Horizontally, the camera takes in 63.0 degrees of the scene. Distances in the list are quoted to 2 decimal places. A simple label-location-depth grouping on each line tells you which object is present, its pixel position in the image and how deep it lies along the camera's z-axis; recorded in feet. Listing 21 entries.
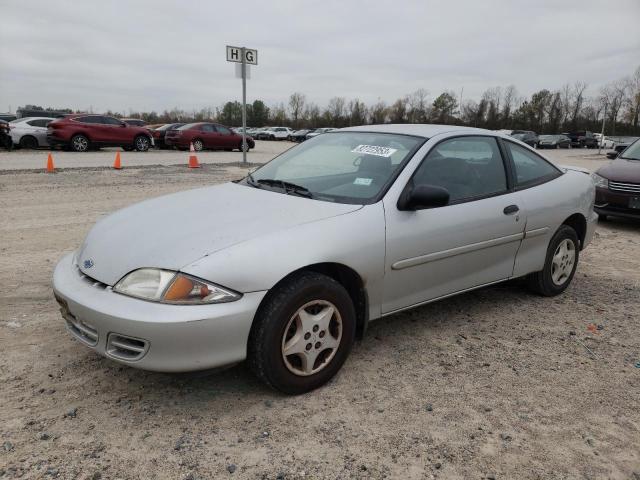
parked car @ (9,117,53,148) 64.39
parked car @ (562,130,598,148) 158.14
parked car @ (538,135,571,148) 141.08
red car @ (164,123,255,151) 73.72
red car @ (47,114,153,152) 62.80
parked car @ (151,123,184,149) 76.64
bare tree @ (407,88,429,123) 237.47
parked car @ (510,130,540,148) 135.95
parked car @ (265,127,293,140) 164.35
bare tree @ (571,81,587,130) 230.68
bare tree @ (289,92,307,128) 283.79
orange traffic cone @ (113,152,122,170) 44.52
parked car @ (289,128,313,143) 156.87
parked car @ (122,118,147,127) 97.79
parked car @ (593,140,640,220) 25.61
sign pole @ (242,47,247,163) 46.34
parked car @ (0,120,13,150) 61.72
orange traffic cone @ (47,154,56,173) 40.78
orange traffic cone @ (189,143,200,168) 48.06
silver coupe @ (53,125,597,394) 8.41
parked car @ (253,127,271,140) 165.68
